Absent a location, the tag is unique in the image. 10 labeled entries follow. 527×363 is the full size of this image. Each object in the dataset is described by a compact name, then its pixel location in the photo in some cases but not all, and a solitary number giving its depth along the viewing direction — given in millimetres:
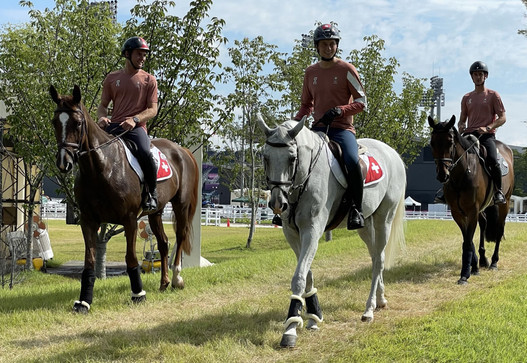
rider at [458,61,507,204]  10086
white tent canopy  51856
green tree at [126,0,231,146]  13148
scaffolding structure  18531
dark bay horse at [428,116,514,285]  8961
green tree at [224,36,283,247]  27641
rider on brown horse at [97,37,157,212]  7383
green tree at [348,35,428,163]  24453
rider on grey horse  6020
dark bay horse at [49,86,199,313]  6219
